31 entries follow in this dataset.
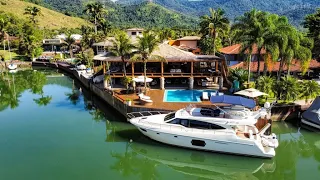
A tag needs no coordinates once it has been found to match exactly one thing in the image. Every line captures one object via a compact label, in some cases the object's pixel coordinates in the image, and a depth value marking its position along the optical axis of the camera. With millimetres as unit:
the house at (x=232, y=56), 34383
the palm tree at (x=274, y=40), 23847
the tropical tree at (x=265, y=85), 23516
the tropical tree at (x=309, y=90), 23344
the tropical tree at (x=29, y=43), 56536
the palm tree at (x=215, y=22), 35267
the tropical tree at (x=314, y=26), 33703
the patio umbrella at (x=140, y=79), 25689
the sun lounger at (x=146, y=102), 22386
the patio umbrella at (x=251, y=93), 20090
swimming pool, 24304
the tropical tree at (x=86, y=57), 43102
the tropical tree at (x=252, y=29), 24510
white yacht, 16516
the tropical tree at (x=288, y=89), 23069
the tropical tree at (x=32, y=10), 72362
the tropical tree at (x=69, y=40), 51751
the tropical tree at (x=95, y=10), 61300
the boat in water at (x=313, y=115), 20799
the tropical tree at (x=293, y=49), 24375
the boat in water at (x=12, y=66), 48750
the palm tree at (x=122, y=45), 25124
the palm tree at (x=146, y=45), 23896
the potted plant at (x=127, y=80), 26254
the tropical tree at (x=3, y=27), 53883
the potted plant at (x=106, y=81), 27327
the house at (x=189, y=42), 48686
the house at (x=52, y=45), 64169
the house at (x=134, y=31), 53932
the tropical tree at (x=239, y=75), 27040
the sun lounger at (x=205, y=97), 24080
